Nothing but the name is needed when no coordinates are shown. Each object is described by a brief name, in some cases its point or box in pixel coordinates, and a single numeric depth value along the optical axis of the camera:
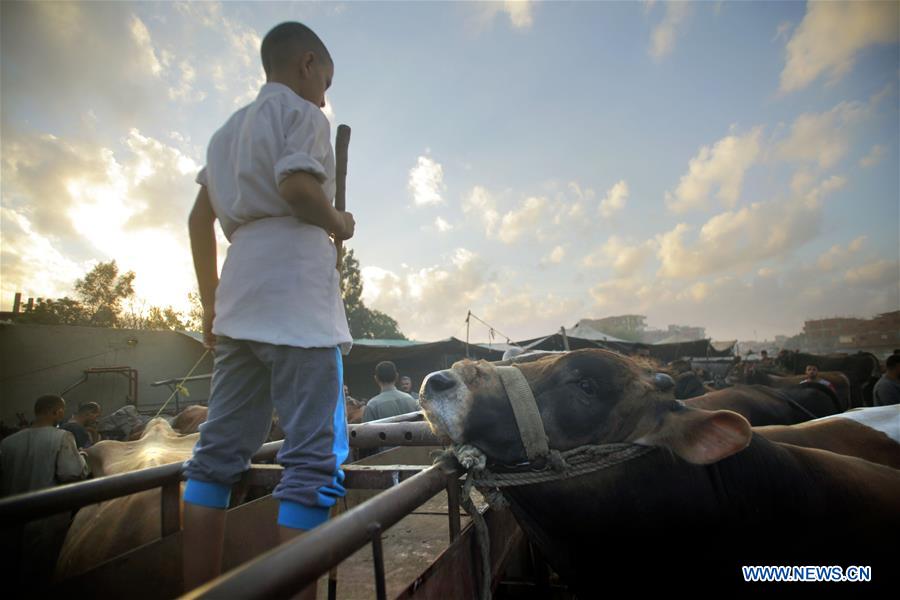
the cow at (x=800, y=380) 9.95
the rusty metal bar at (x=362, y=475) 1.56
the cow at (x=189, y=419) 8.08
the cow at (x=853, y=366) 13.62
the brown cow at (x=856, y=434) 2.82
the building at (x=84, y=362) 14.37
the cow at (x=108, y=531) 2.12
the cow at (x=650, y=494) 1.61
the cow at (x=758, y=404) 6.09
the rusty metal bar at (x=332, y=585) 1.37
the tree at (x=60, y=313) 29.96
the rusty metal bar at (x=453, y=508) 1.44
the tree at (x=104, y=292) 35.09
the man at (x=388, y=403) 5.51
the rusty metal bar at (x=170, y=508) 1.71
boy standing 1.26
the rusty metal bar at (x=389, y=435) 1.97
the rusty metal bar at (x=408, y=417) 2.50
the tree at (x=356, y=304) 38.44
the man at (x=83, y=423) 7.08
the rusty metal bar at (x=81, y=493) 1.14
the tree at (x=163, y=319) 37.31
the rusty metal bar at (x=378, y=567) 0.96
